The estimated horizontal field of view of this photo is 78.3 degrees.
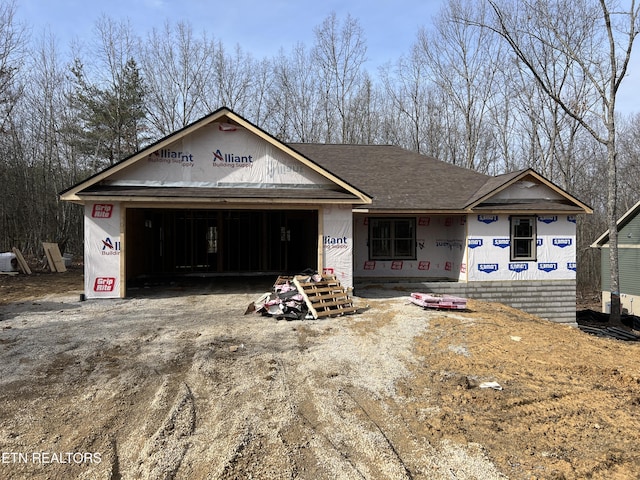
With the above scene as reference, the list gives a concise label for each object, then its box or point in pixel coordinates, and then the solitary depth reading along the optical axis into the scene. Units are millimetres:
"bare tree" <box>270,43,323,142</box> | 30703
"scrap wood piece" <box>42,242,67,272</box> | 17602
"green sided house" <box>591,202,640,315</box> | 20031
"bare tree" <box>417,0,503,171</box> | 28438
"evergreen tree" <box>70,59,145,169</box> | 24734
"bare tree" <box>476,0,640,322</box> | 14367
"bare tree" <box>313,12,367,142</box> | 30391
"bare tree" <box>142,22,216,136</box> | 28438
